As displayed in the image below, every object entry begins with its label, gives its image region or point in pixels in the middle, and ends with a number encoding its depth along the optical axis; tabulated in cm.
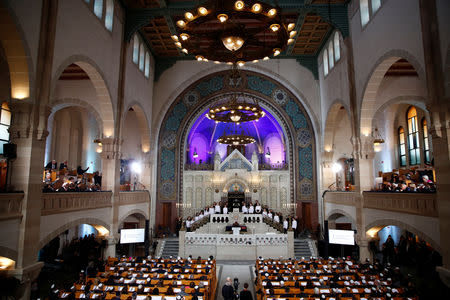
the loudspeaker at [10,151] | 889
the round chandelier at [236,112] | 1611
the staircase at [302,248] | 1921
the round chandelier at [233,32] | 825
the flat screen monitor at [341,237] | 1571
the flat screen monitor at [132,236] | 1650
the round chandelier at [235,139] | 2133
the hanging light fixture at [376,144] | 1541
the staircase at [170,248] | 1947
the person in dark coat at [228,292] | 1041
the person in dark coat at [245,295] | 941
